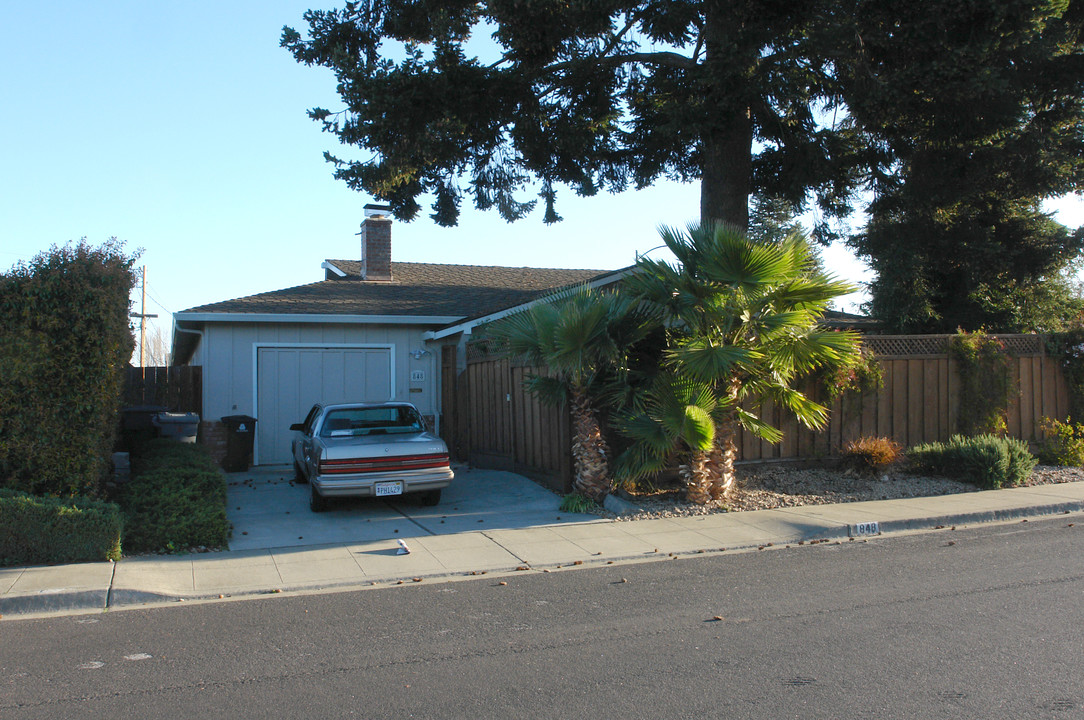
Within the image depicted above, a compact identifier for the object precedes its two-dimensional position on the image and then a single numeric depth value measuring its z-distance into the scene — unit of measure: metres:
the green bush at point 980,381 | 13.72
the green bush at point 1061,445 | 14.08
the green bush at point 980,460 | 12.26
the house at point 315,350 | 15.16
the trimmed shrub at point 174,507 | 8.66
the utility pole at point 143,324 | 16.27
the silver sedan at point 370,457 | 10.33
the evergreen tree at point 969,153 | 11.80
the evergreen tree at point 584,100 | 12.70
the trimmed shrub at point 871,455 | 12.27
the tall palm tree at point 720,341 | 9.88
